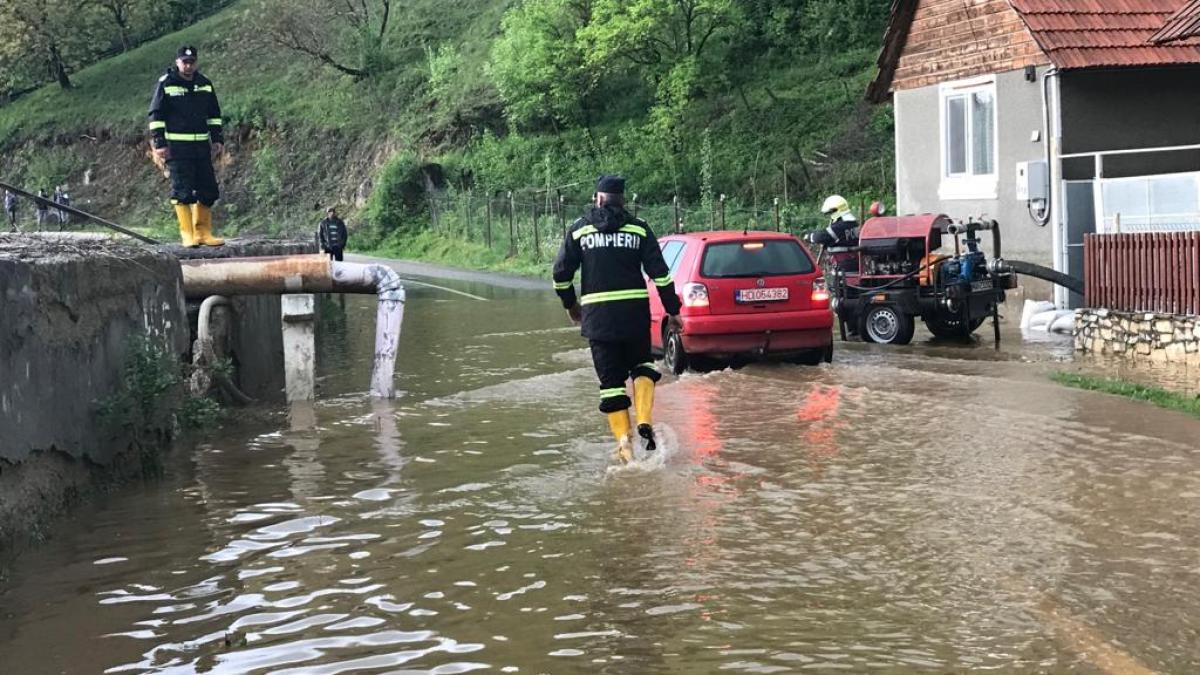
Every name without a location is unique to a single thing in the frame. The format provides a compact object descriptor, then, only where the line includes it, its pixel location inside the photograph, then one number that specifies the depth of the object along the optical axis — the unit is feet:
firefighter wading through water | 30.78
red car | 45.88
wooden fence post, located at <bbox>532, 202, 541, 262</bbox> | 120.26
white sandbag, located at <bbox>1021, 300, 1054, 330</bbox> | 60.49
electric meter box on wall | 63.05
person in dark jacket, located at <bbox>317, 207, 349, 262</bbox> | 98.02
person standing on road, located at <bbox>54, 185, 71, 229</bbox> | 189.37
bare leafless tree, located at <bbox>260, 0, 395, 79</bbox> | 195.42
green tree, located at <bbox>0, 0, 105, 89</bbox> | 219.61
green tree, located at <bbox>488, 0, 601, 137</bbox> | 136.46
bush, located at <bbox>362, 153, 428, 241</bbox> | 158.71
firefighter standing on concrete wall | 42.50
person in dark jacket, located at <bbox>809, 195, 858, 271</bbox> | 55.67
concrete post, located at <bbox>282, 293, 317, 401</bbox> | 41.45
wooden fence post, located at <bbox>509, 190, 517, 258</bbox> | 126.21
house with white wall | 63.93
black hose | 53.88
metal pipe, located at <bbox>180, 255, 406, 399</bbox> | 40.01
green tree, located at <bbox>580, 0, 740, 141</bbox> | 126.41
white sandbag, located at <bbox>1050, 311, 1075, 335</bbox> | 57.06
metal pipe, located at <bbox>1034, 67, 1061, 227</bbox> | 62.80
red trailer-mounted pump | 53.36
